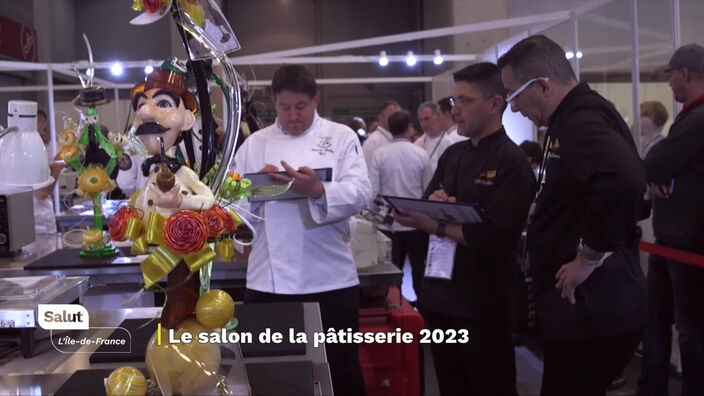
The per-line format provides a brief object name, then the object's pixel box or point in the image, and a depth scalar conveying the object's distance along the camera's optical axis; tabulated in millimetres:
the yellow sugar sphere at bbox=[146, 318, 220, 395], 993
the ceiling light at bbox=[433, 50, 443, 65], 5328
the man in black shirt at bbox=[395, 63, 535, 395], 2113
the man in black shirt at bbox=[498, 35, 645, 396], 1615
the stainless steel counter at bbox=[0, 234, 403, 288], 2652
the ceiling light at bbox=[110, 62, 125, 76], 4711
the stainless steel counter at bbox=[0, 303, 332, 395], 1178
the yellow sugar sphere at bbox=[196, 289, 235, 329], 1028
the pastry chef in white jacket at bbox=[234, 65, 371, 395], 2201
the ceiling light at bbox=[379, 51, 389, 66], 5293
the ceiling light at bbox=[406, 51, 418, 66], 5458
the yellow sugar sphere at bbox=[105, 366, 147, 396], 982
